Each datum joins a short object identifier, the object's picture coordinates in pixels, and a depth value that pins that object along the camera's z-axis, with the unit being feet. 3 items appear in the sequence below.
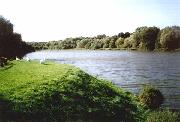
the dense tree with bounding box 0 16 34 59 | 141.75
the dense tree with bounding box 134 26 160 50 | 255.53
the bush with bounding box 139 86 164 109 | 41.96
